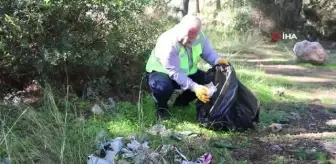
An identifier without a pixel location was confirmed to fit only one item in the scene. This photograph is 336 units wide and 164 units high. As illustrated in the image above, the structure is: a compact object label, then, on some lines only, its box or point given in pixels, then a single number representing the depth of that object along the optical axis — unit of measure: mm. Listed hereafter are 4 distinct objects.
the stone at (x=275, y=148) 3967
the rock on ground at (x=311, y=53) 9172
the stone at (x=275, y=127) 4579
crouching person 4367
